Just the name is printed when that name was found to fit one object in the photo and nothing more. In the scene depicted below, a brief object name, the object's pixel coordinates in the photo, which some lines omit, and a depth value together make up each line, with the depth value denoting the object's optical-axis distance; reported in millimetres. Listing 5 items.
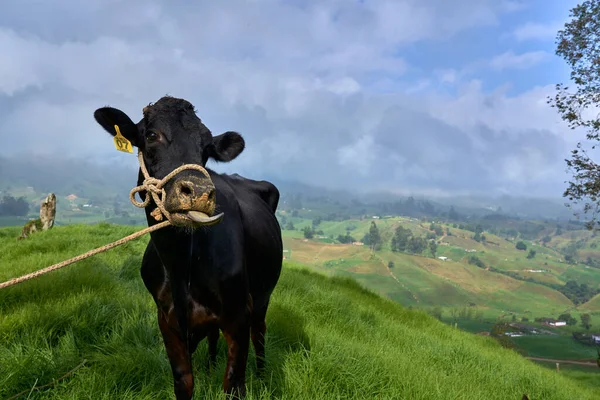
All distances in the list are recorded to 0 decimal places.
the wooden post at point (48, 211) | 17728
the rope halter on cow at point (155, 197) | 2582
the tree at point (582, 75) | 13383
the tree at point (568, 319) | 133712
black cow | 2666
